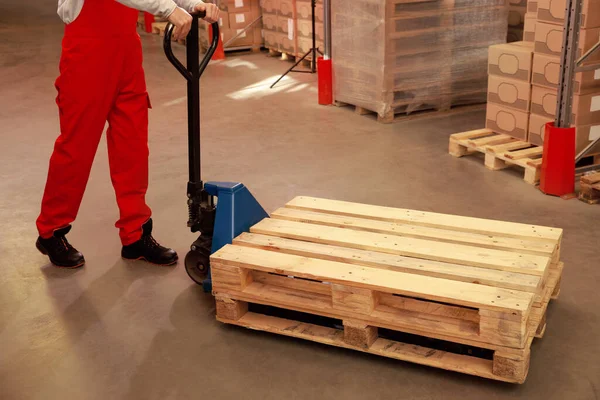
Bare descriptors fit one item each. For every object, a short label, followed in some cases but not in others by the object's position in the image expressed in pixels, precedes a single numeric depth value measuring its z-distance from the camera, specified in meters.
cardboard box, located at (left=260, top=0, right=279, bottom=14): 10.33
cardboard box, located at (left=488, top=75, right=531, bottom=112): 5.46
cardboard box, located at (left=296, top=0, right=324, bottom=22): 9.32
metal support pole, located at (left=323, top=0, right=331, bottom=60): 7.48
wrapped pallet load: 6.67
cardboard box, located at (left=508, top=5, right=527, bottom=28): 7.56
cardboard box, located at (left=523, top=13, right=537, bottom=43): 5.44
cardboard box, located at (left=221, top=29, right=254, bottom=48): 11.13
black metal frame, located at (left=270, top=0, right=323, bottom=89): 9.02
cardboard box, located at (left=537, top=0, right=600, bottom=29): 4.79
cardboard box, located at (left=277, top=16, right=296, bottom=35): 9.96
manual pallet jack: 3.50
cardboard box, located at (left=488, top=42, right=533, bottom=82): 5.38
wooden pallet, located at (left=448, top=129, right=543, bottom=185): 5.15
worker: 3.50
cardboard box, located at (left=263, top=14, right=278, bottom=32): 10.62
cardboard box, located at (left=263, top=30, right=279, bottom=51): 10.63
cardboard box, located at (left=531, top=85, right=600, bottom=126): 5.02
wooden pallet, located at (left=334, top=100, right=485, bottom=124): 6.96
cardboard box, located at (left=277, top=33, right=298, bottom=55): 10.14
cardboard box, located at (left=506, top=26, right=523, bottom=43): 7.66
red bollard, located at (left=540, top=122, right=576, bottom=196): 4.82
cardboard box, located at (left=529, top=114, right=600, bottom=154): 5.11
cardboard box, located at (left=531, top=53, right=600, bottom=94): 4.98
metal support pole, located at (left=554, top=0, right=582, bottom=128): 4.55
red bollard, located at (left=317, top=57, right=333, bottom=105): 7.52
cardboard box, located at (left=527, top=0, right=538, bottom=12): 5.39
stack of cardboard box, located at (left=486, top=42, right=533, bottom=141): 5.42
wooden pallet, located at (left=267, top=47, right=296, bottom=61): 10.57
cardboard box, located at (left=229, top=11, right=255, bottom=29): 11.06
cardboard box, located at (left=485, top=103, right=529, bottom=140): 5.57
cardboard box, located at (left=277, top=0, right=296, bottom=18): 9.84
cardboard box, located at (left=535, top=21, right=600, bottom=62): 4.86
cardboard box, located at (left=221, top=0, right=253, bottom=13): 10.89
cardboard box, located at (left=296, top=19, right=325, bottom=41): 9.45
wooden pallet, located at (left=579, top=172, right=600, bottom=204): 4.72
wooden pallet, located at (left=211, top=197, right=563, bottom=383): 2.83
